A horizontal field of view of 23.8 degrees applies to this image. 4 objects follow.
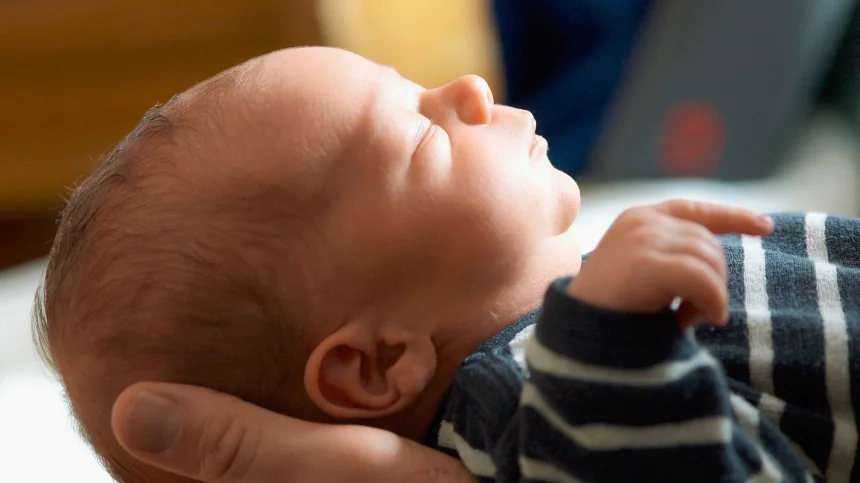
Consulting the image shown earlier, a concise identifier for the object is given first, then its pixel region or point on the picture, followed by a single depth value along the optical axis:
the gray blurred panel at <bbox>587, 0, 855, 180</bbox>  0.71
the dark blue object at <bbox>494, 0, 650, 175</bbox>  0.79
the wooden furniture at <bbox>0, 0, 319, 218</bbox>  0.77
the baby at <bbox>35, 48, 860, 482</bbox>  0.47
